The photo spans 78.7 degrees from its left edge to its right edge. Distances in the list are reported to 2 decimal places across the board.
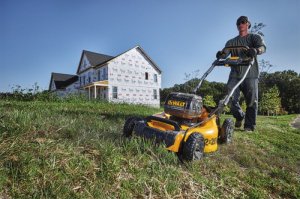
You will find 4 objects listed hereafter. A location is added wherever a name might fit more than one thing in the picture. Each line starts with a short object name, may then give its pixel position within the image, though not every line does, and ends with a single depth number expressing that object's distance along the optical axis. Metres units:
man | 4.00
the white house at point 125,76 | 22.10
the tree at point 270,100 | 17.45
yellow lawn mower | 2.32
